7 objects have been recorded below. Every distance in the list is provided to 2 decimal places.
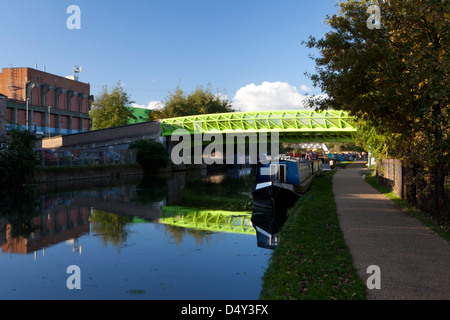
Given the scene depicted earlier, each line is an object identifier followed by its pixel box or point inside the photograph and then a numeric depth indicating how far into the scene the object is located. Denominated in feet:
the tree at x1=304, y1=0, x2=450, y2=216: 33.35
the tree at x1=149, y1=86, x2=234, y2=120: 244.42
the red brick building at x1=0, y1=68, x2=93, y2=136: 200.63
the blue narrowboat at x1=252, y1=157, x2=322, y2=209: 57.00
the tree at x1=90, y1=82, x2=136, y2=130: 220.84
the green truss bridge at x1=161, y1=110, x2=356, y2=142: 161.38
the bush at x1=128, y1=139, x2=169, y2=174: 147.54
